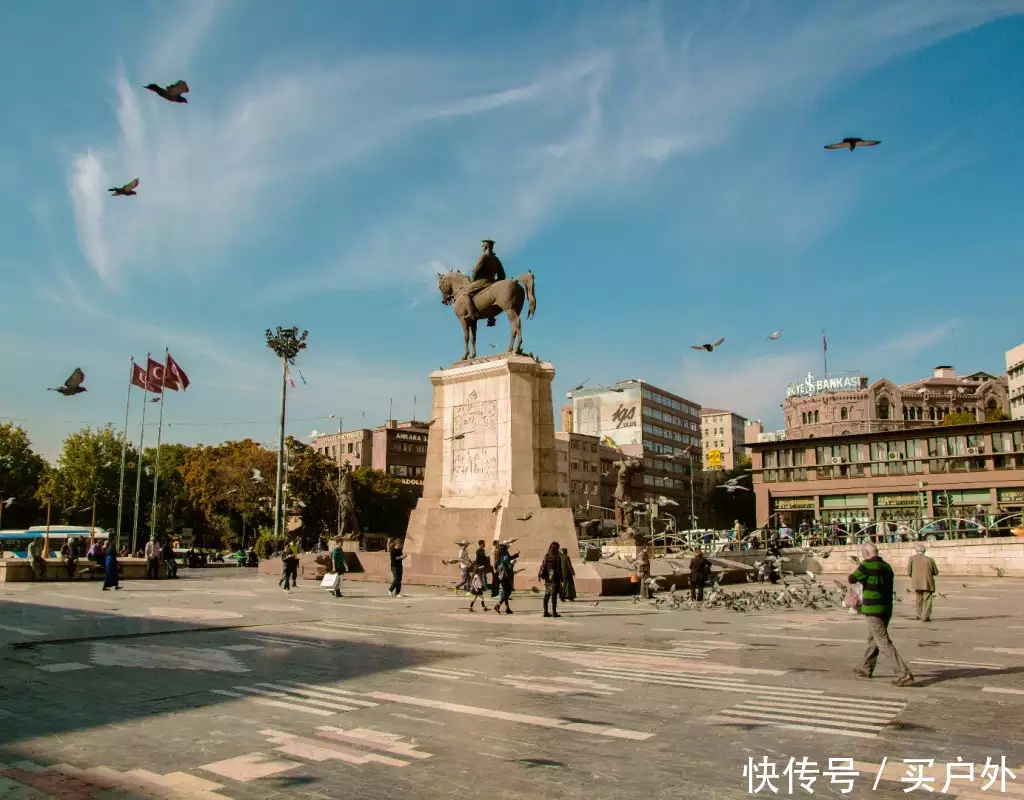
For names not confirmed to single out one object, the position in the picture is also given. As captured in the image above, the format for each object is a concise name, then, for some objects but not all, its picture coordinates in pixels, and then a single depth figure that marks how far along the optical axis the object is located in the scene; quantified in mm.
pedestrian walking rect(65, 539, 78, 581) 31609
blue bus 54219
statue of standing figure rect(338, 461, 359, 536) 38719
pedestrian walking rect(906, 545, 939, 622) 16875
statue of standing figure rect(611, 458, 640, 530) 41969
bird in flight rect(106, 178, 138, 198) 17984
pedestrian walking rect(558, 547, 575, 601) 20875
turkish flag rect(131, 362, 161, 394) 48531
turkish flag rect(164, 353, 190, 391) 48938
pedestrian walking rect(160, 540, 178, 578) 34969
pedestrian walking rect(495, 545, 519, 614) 19141
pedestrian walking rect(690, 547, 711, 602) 21797
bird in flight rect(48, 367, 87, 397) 24081
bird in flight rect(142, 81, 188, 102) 15149
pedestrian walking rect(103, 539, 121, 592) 25531
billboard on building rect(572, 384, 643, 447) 125688
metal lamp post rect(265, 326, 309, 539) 46969
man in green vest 9531
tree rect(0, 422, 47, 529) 72438
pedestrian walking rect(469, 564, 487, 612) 19844
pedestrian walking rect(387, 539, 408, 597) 23391
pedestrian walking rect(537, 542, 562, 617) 18234
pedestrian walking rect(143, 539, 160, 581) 34719
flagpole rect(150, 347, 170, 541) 48625
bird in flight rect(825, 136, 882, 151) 16453
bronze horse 27906
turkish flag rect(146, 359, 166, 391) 48719
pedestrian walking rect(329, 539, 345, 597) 23219
